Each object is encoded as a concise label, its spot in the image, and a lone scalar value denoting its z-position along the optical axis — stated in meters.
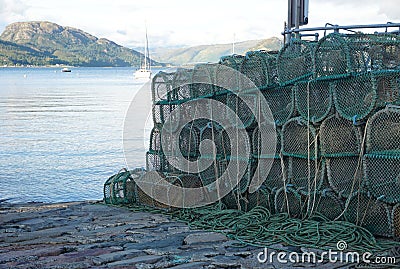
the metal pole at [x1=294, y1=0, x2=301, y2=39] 8.97
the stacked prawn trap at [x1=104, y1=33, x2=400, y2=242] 6.50
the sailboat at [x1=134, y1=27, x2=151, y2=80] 88.06
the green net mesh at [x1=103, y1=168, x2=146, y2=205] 9.32
